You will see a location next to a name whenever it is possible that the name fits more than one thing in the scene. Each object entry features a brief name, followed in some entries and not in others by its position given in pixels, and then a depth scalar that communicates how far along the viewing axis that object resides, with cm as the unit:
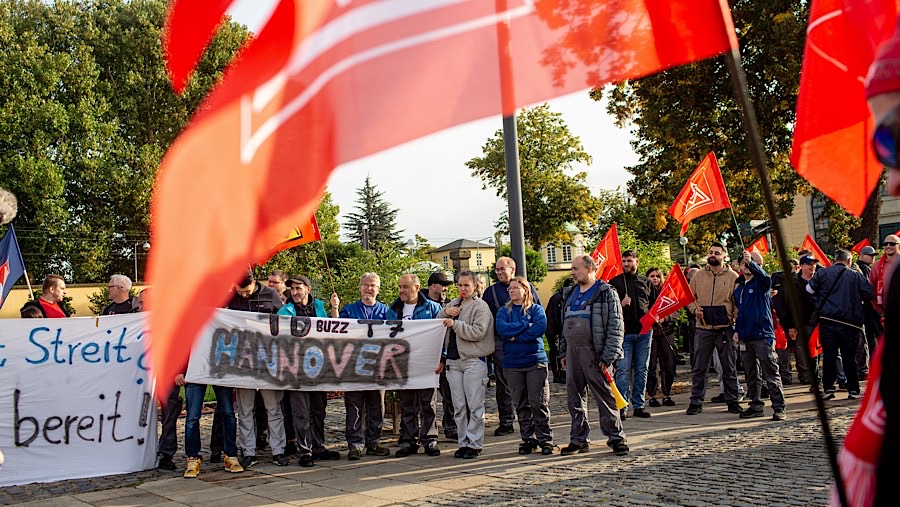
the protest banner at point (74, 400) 857
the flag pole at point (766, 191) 199
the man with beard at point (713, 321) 1104
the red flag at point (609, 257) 1345
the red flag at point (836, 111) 342
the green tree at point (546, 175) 4662
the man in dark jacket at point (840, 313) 1158
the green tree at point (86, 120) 3588
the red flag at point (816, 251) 1703
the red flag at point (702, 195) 1293
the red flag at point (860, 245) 1756
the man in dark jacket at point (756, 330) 1030
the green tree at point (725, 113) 1844
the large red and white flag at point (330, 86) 227
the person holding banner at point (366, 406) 927
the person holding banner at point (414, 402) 917
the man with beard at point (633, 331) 1104
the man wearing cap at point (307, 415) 895
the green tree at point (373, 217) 7694
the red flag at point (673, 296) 1148
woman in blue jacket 877
